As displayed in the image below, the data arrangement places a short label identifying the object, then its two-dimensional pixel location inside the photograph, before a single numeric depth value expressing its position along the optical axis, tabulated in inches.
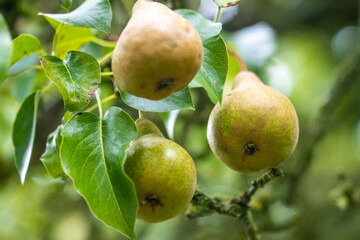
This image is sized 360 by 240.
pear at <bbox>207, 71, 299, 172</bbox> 30.3
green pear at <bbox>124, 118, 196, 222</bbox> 28.7
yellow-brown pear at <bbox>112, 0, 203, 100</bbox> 27.2
